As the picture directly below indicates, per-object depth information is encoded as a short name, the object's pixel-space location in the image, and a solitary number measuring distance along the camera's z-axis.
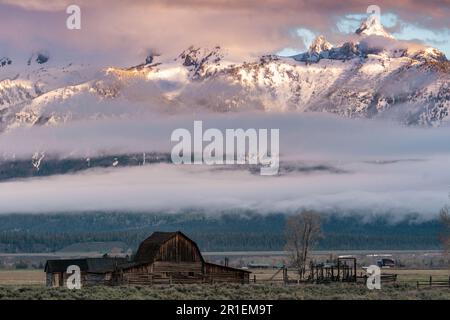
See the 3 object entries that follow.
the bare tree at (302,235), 169.38
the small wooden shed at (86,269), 128.30
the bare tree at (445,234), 149.07
